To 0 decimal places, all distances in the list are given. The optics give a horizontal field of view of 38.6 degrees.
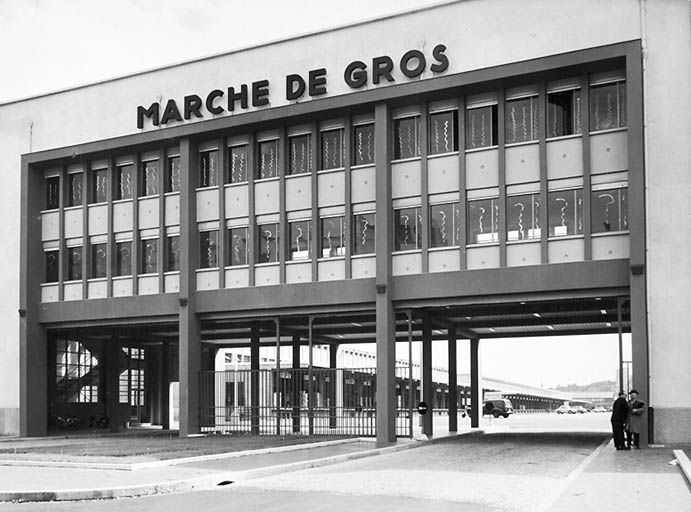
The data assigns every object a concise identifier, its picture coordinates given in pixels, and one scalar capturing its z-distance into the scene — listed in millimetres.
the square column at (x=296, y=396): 35962
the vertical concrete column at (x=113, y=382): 43781
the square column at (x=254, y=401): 36844
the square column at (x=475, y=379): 45281
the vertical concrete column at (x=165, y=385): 50281
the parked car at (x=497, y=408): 87438
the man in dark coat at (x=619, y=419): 26219
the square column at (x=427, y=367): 34969
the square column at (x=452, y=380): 40594
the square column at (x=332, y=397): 35212
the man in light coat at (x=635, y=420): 26391
